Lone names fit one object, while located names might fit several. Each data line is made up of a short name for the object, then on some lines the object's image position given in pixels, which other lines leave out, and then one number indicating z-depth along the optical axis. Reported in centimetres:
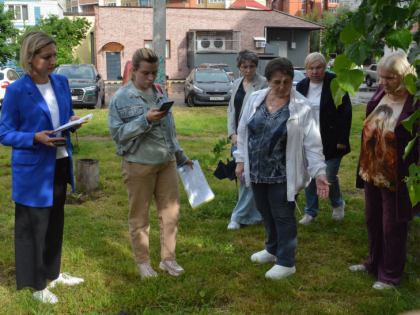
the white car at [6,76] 1750
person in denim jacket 380
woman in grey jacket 518
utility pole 951
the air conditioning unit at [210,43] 3847
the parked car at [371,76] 3076
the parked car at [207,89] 1897
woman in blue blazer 341
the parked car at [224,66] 2579
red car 1319
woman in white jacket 395
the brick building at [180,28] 3841
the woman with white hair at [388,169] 369
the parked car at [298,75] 2330
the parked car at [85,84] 1705
